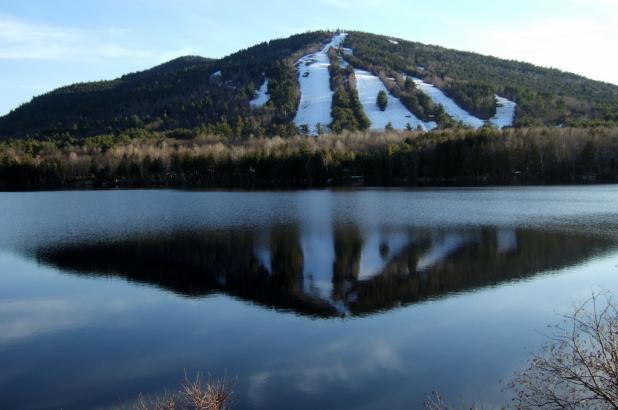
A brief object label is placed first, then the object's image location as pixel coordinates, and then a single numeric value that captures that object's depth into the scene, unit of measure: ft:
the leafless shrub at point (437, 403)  36.26
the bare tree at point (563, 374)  27.66
